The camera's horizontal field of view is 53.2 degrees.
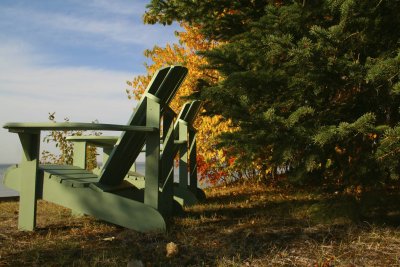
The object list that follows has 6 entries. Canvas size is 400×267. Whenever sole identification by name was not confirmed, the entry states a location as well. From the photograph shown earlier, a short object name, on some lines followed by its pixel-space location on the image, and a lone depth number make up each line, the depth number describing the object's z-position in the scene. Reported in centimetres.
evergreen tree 362
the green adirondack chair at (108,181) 348
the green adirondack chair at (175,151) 434
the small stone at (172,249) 288
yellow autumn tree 795
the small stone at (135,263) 262
